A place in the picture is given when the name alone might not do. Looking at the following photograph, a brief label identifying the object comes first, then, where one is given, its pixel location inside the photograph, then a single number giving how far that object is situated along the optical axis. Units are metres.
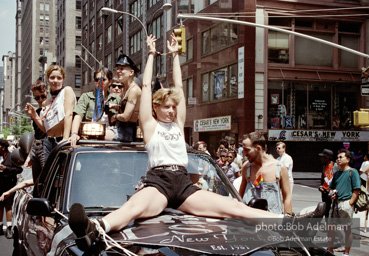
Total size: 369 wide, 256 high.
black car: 3.11
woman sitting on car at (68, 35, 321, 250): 3.64
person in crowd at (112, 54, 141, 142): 5.26
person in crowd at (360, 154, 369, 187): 12.76
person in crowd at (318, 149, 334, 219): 10.40
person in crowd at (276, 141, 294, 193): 12.18
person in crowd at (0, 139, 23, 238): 10.07
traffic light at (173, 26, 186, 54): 11.86
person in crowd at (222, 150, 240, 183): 11.66
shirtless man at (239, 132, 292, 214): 5.74
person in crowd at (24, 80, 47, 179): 6.26
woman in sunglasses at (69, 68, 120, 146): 5.45
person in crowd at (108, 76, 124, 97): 6.24
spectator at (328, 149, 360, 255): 8.53
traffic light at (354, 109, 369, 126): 15.98
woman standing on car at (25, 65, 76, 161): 5.90
